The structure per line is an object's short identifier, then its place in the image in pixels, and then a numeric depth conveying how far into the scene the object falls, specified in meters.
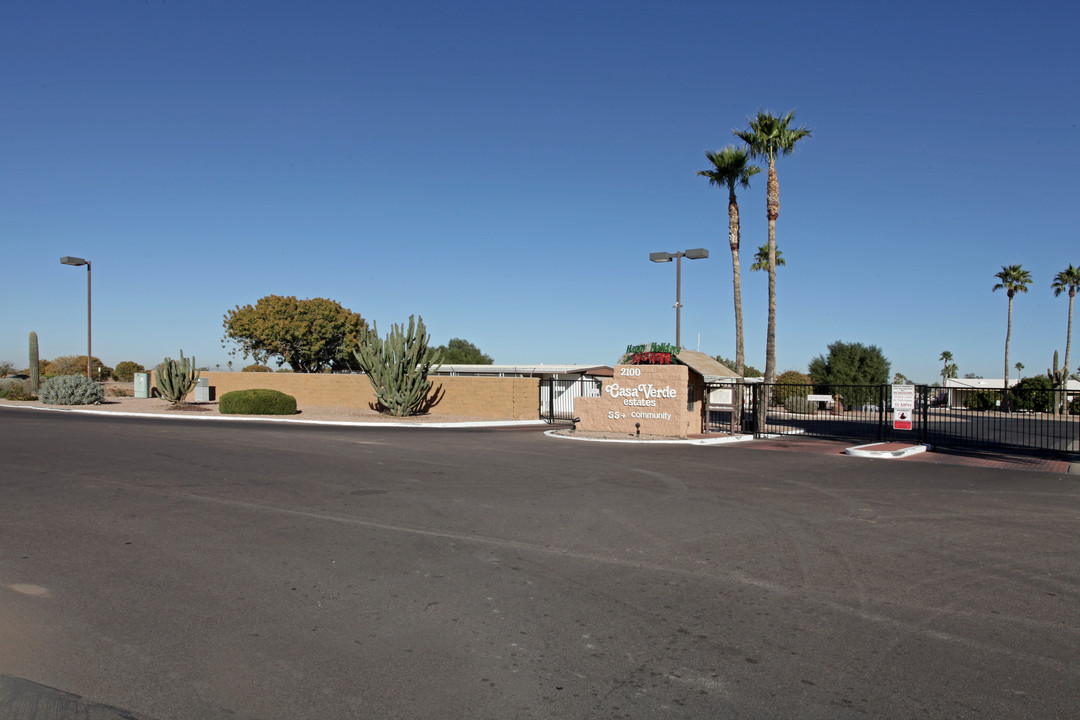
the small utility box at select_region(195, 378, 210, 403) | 41.72
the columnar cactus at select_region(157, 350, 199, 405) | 37.25
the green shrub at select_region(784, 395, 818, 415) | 43.56
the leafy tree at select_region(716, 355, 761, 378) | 71.83
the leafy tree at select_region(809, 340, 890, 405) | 59.88
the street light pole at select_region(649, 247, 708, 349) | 25.72
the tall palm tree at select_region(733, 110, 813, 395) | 28.09
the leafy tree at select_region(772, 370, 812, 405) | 48.75
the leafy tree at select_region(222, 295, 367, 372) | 64.56
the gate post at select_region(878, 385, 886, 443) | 23.69
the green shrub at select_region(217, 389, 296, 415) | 33.47
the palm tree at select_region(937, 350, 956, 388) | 123.06
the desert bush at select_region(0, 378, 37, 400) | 45.88
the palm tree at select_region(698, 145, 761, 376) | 29.55
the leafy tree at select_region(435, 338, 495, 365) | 90.99
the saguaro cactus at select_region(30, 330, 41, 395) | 48.09
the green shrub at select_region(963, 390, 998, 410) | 55.87
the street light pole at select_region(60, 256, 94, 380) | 37.88
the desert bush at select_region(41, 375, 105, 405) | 40.06
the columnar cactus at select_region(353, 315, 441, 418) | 32.38
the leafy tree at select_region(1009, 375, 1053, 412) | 51.00
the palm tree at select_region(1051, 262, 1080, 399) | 61.29
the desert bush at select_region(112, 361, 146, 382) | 77.50
